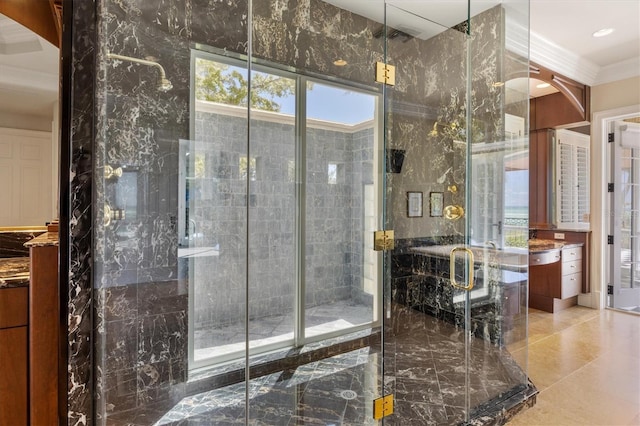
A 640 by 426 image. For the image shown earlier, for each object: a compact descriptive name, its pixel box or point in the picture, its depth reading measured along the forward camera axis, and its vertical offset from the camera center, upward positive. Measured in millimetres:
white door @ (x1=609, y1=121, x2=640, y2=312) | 4227 -97
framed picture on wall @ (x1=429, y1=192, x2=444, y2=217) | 3115 +78
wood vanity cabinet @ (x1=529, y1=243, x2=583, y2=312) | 4092 -902
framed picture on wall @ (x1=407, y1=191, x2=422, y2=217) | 3100 +77
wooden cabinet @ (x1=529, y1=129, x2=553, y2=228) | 4664 +496
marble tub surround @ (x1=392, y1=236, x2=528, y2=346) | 2740 -694
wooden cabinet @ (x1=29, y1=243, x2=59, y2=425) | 1543 -599
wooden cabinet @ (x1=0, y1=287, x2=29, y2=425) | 1547 -692
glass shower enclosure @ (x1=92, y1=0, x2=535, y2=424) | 1982 +1
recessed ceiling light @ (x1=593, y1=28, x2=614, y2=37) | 3181 +1800
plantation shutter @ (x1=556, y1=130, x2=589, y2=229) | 4664 +497
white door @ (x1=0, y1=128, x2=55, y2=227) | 1908 +232
